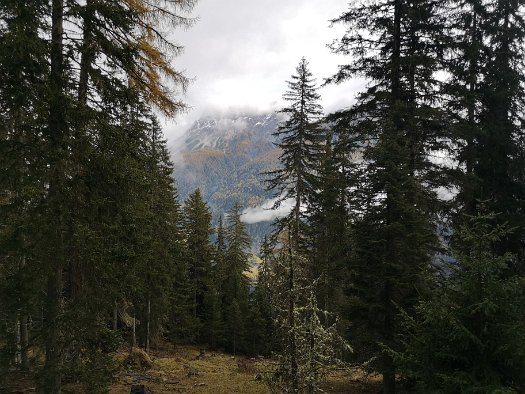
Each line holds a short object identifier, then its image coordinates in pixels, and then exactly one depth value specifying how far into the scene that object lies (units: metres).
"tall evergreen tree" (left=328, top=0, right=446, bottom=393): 10.95
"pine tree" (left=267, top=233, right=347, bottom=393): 6.24
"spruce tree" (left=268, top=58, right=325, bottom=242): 21.05
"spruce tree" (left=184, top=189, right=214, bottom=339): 37.94
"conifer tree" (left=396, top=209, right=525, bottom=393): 5.35
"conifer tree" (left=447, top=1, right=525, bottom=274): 15.18
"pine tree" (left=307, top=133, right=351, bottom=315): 20.08
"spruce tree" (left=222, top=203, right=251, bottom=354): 40.38
